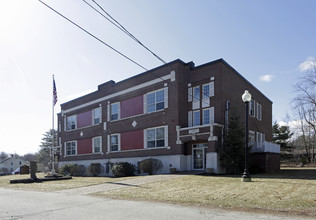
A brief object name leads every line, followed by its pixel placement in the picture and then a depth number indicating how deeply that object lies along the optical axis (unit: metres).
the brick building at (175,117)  22.80
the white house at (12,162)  90.38
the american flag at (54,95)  24.59
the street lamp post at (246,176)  14.08
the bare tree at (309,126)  30.16
